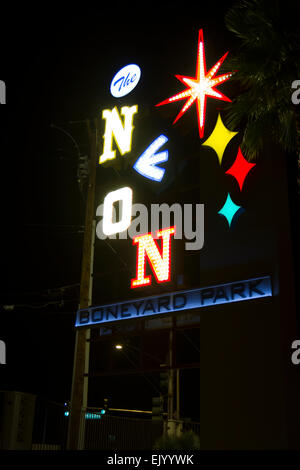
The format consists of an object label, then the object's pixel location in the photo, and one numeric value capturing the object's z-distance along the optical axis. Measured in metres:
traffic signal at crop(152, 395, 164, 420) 22.01
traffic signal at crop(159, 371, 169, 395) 24.21
